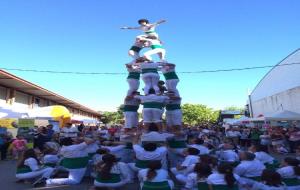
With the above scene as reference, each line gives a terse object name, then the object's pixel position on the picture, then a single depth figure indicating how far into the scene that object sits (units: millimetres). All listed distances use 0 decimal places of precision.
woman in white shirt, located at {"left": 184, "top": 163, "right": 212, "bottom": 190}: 4377
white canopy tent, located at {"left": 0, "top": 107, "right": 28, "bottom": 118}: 12790
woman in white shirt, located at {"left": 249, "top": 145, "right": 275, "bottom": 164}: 5779
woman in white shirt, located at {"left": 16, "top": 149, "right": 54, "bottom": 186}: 6192
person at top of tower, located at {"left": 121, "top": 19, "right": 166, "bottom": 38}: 8335
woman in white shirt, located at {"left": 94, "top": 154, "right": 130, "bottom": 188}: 5101
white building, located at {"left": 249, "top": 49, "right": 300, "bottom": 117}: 20149
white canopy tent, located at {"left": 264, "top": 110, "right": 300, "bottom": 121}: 15172
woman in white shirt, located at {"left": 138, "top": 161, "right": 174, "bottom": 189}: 4355
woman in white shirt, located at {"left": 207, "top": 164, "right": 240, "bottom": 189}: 4060
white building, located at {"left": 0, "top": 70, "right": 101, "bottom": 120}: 16634
